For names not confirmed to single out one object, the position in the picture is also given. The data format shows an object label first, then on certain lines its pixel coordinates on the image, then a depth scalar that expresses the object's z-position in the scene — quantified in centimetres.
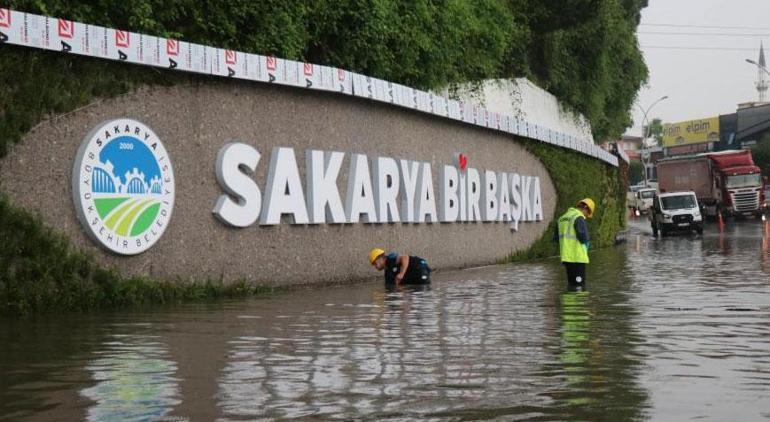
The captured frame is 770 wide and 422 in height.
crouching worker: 2125
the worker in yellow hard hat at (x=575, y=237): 1923
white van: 5422
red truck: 6919
